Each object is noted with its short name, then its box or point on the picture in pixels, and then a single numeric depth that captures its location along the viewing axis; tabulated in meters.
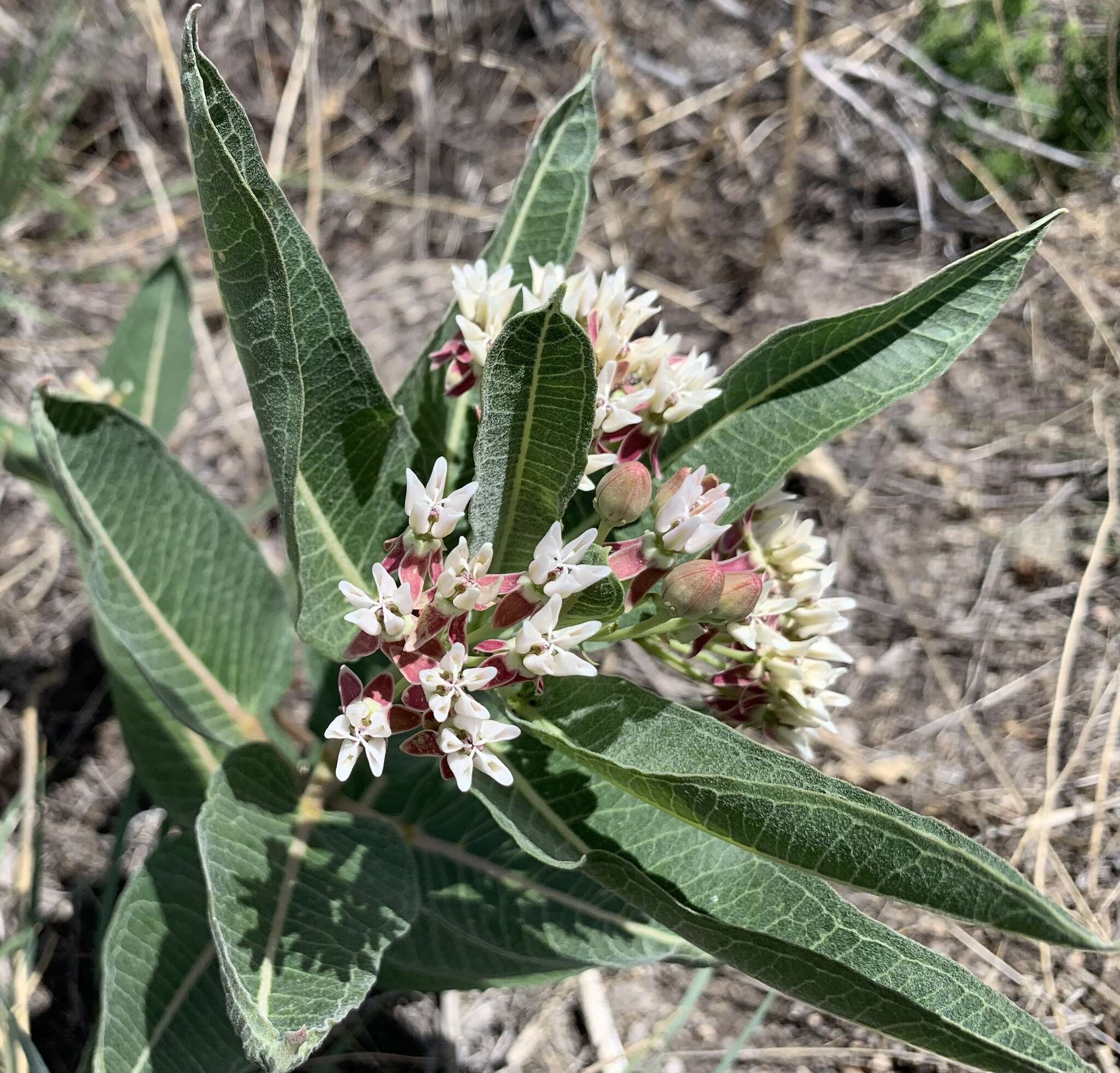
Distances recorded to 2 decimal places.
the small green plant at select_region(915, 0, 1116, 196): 0.51
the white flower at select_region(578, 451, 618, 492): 0.24
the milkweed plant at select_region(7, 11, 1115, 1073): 0.20
